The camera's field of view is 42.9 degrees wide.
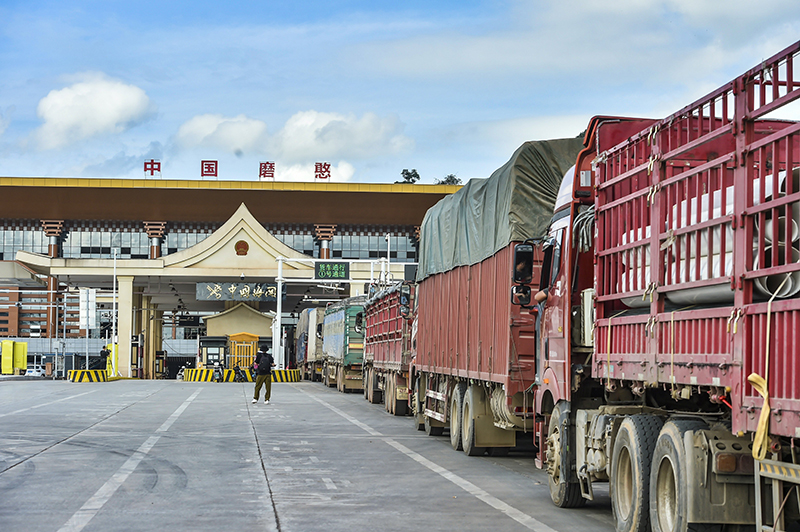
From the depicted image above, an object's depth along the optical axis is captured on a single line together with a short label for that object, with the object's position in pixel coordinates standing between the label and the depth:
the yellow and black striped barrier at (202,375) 53.69
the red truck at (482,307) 13.55
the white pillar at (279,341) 55.12
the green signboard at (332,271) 54.25
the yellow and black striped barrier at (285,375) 54.66
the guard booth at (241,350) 66.00
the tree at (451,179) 112.39
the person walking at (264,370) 28.92
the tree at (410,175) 112.56
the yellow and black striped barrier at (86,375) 52.06
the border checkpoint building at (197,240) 64.75
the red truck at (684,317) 6.17
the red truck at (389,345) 24.95
